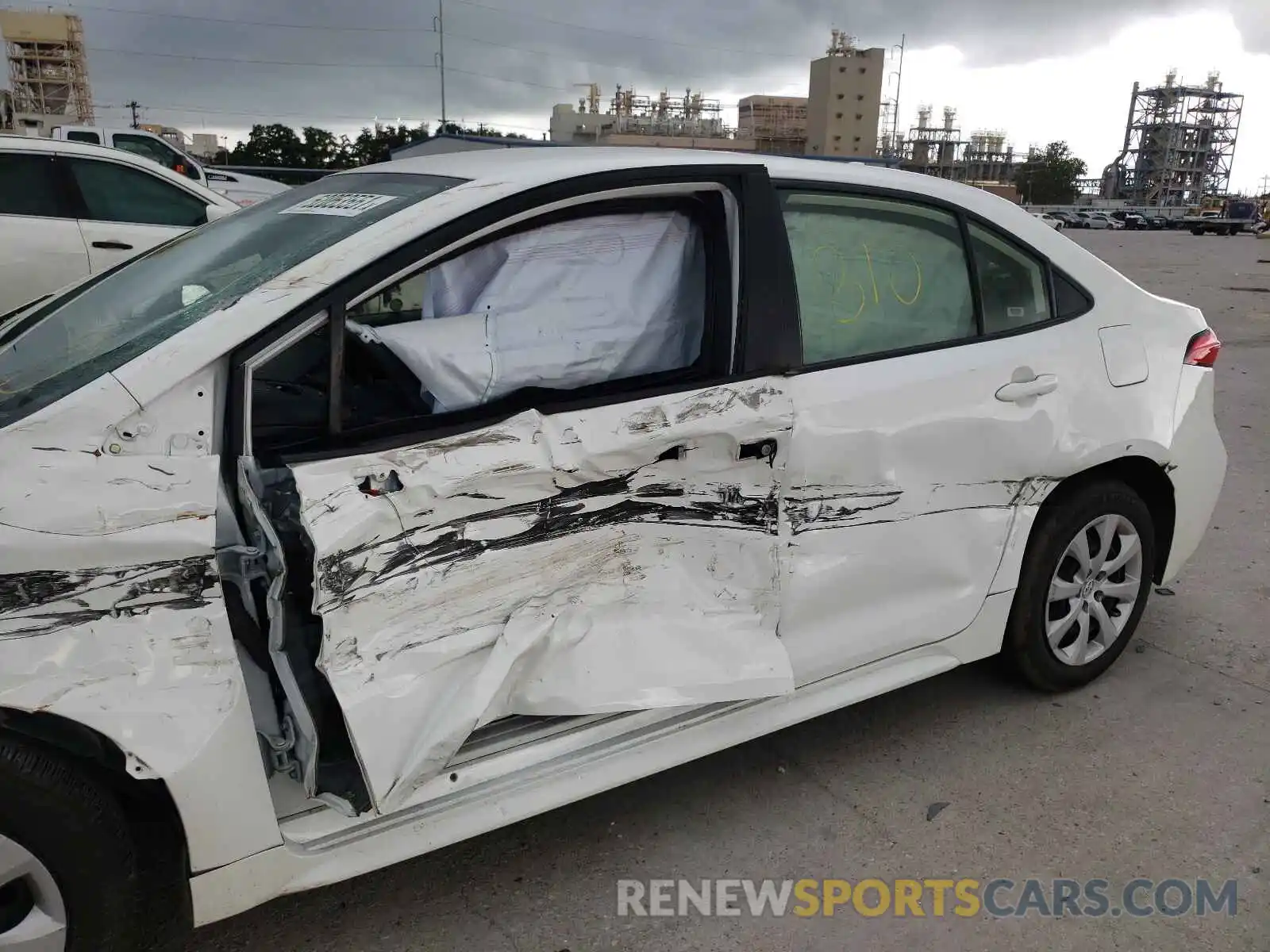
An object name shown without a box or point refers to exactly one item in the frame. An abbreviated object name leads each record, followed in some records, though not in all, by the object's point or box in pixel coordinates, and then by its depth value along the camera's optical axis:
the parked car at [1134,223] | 68.56
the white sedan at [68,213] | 6.62
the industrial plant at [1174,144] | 137.88
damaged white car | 1.80
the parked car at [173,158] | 14.06
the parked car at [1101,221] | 69.06
